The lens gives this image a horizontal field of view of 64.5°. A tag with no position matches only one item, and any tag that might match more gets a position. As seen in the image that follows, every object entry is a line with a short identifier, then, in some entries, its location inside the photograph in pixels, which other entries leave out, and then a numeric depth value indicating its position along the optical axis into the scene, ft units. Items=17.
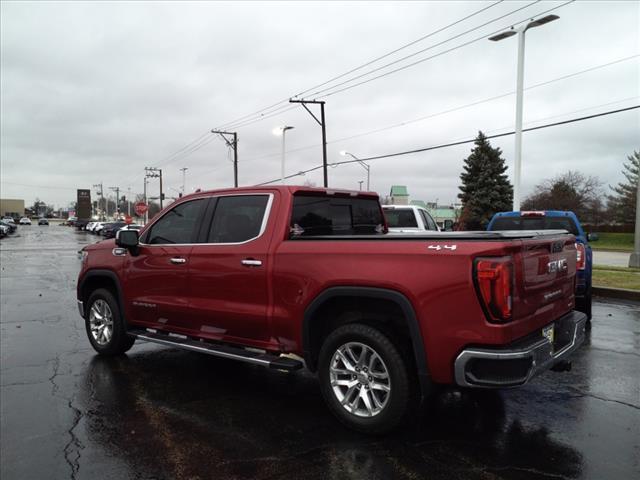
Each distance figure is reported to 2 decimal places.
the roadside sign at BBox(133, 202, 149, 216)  151.06
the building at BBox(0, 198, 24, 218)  520.01
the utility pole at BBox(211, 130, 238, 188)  138.84
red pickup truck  10.93
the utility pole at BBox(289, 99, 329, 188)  94.79
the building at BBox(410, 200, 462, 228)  308.36
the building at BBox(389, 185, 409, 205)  309.42
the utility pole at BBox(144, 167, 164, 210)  258.04
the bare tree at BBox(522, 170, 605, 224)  172.96
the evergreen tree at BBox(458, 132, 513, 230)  164.04
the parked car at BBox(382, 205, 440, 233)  40.14
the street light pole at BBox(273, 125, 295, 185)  101.76
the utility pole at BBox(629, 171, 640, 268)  58.75
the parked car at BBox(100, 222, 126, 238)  152.10
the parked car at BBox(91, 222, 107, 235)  177.50
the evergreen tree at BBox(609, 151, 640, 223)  171.53
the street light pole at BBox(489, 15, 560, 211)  53.31
